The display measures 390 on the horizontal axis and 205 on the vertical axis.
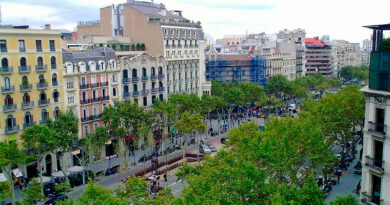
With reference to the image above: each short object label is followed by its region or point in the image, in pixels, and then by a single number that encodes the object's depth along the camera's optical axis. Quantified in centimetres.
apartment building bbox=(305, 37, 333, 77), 17000
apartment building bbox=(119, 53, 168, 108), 7250
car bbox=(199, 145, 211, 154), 6900
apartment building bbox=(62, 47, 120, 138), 6278
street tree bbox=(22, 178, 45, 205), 4047
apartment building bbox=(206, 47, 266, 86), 11644
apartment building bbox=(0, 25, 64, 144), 5406
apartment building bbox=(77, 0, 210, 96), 8281
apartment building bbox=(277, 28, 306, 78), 15125
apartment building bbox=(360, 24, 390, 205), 2909
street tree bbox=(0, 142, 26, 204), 4458
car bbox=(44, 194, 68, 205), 4497
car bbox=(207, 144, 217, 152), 7066
